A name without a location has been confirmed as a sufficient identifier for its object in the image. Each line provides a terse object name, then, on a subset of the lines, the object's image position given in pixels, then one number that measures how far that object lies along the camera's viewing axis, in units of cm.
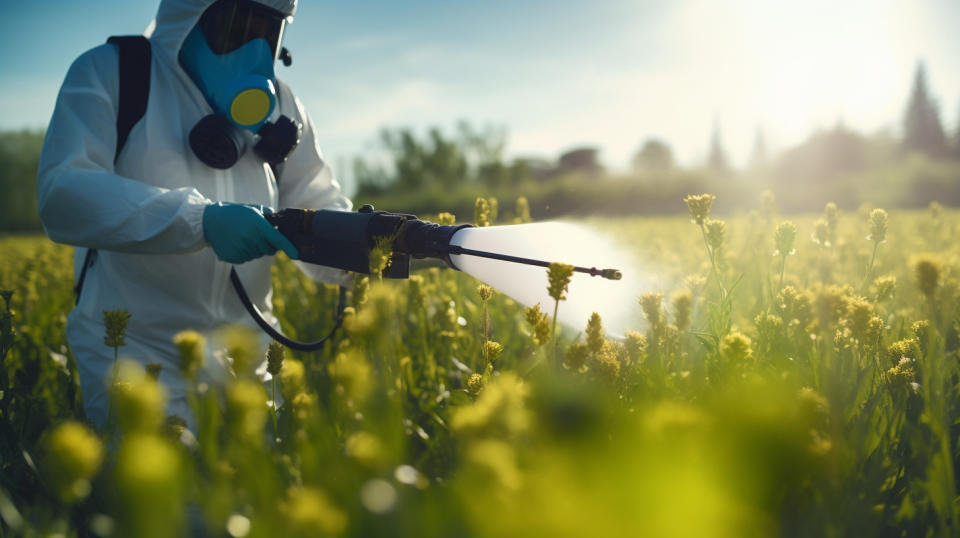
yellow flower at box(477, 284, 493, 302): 119
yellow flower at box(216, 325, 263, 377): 74
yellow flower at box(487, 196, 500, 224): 208
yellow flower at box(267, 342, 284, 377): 99
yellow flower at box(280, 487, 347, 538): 47
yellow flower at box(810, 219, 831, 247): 188
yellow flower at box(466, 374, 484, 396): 98
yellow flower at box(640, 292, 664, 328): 103
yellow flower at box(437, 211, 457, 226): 188
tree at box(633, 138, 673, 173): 6016
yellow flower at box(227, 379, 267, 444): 58
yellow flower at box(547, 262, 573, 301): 82
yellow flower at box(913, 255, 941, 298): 75
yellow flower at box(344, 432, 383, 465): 55
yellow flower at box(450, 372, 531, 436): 50
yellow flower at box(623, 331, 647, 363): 108
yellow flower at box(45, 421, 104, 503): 47
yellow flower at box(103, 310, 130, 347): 107
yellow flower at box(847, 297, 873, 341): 98
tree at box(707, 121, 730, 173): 6308
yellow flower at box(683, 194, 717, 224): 140
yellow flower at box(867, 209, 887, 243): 152
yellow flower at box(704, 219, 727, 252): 135
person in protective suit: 170
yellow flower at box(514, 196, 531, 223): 264
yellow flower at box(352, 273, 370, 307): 131
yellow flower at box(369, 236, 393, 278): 99
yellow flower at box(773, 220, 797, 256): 146
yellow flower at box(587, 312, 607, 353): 84
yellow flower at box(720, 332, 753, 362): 77
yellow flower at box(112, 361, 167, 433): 48
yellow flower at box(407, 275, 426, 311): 171
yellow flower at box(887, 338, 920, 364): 116
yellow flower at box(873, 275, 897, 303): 136
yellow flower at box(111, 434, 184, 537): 41
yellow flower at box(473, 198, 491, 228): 171
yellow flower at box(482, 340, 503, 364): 98
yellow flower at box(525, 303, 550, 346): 86
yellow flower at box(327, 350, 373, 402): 59
